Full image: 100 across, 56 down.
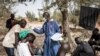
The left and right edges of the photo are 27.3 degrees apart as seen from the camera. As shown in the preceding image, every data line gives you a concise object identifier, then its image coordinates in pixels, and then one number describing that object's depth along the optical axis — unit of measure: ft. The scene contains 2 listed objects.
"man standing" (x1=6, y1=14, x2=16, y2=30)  15.74
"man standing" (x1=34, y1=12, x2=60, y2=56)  14.98
